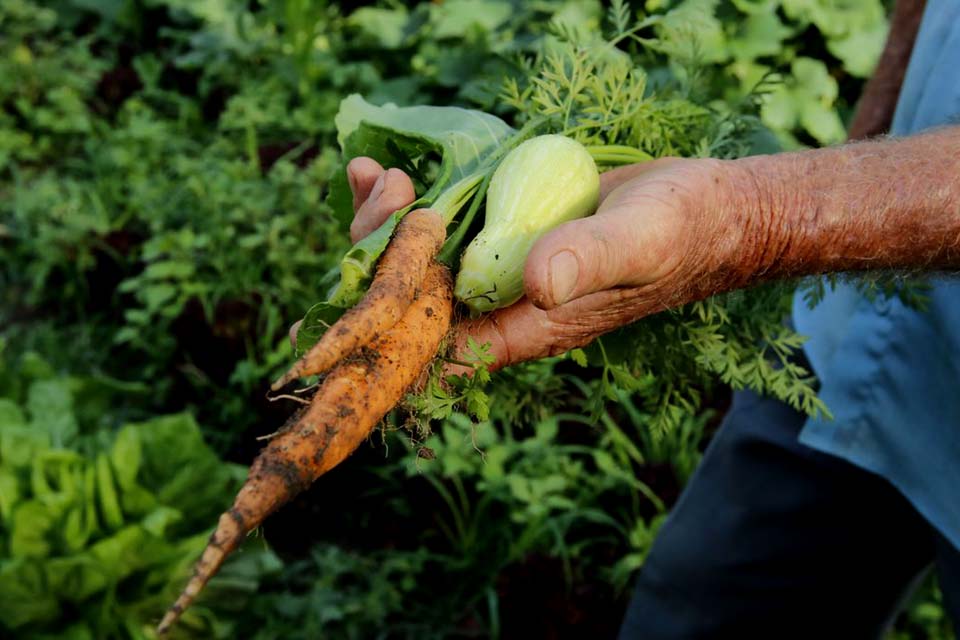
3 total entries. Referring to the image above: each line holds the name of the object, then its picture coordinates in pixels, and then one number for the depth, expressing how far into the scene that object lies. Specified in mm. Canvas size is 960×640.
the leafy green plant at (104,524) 1053
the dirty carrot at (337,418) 588
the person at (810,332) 657
